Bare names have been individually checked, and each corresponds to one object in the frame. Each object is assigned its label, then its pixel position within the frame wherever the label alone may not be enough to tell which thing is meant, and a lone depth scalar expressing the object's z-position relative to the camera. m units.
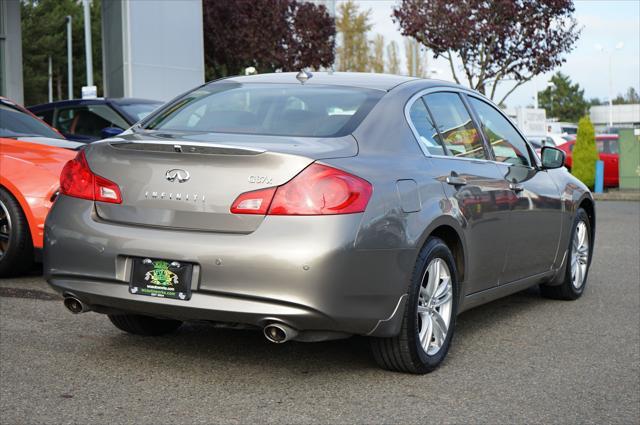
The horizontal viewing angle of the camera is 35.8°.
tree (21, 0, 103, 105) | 64.31
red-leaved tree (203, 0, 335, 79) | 40.88
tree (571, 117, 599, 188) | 25.08
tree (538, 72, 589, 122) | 105.88
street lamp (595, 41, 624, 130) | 77.25
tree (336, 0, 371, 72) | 62.41
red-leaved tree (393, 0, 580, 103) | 29.25
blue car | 11.98
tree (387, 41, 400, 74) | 73.33
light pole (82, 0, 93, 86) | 30.47
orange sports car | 7.70
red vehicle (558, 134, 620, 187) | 26.08
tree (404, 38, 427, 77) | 73.50
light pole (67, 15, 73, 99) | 51.72
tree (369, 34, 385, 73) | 71.79
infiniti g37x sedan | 4.48
